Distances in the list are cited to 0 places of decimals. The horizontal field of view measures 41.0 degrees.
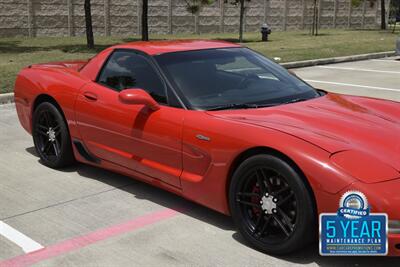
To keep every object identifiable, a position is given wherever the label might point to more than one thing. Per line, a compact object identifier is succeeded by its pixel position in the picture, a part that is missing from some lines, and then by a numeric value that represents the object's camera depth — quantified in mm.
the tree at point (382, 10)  35941
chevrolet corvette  3209
